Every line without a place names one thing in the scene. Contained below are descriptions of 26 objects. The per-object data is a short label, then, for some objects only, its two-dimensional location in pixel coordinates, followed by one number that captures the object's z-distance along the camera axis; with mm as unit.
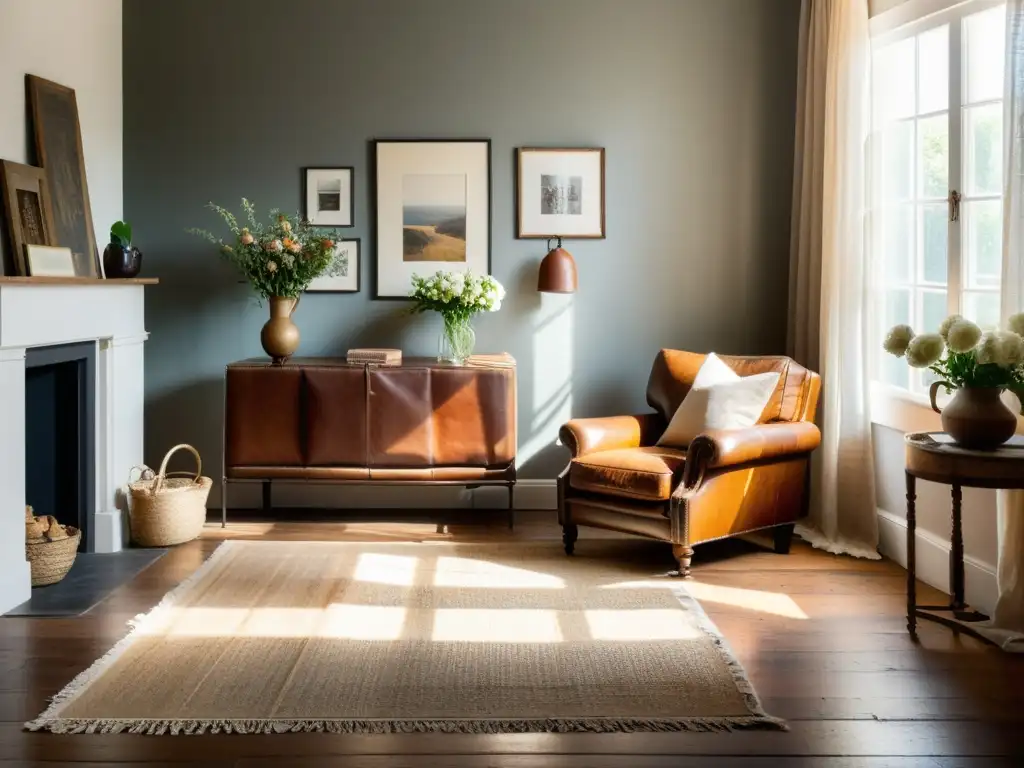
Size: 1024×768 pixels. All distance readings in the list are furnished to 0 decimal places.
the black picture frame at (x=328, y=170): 5852
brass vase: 5492
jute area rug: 3014
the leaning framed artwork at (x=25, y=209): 4332
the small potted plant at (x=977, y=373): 3426
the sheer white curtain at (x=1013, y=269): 3637
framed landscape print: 5832
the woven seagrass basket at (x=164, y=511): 5031
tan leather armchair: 4586
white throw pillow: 4902
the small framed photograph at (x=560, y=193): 5836
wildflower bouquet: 5426
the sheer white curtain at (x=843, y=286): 5027
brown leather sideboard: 5355
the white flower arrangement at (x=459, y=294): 5473
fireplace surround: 4047
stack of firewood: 4320
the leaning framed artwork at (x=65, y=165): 4637
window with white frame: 4238
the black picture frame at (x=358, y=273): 5883
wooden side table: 3410
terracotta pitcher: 3506
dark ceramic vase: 5133
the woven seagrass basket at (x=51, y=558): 4289
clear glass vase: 5566
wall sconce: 5684
